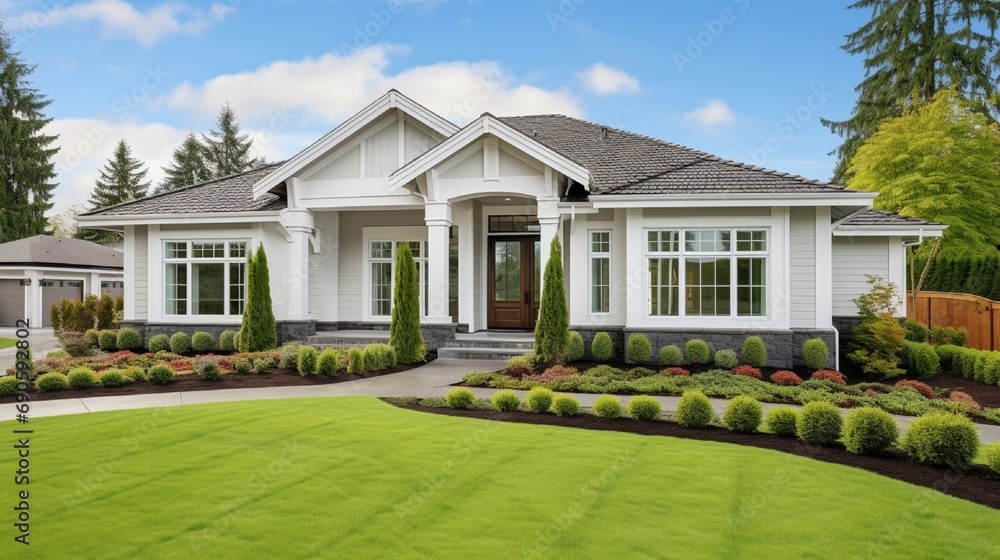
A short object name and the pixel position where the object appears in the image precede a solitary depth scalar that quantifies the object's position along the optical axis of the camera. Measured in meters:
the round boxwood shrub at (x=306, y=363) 10.85
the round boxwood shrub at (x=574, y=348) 12.62
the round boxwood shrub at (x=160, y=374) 10.03
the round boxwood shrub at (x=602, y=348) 12.63
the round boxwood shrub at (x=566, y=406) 7.41
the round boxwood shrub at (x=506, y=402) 7.70
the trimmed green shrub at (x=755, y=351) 12.06
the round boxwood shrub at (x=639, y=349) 12.35
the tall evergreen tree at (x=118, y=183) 44.84
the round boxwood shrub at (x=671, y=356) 12.15
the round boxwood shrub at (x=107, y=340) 15.39
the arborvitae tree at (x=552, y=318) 11.70
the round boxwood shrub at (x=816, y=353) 12.11
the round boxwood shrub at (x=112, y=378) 9.72
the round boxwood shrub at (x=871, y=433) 5.81
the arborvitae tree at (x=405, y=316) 12.55
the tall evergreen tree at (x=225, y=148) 45.84
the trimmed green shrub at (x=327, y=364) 10.82
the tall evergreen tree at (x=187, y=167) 45.19
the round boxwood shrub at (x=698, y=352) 12.21
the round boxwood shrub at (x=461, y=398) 7.95
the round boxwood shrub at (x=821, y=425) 6.13
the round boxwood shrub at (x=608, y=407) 7.28
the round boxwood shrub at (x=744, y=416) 6.57
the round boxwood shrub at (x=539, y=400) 7.59
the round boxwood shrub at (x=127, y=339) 15.26
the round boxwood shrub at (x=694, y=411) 6.82
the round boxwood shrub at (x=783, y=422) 6.46
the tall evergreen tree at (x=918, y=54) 25.00
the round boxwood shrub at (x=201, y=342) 14.73
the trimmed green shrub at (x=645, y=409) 7.19
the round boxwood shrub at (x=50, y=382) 9.27
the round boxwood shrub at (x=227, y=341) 14.55
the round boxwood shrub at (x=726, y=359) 12.03
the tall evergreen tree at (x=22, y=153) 37.03
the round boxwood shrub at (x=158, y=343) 14.91
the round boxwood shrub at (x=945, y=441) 5.36
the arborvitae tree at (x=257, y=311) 13.50
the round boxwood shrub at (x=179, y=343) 14.74
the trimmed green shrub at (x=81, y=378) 9.50
